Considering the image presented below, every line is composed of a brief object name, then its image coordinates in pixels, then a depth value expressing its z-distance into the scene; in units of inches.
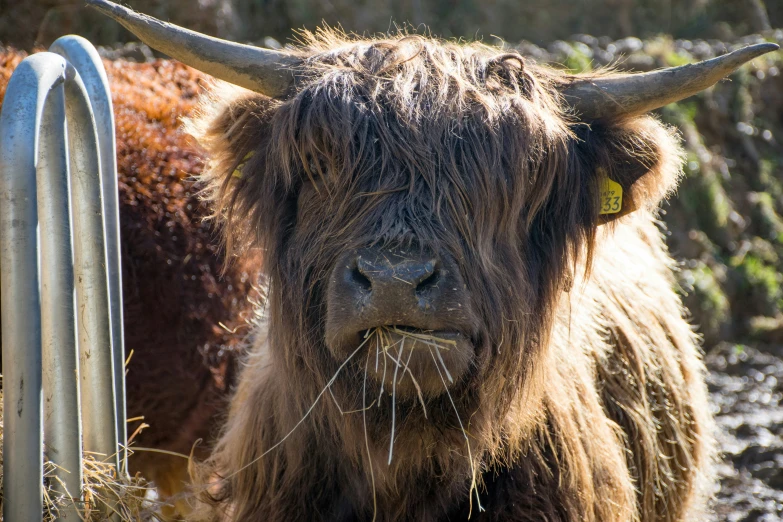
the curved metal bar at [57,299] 162.9
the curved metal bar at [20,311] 147.3
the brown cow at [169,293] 309.6
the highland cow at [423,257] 183.9
